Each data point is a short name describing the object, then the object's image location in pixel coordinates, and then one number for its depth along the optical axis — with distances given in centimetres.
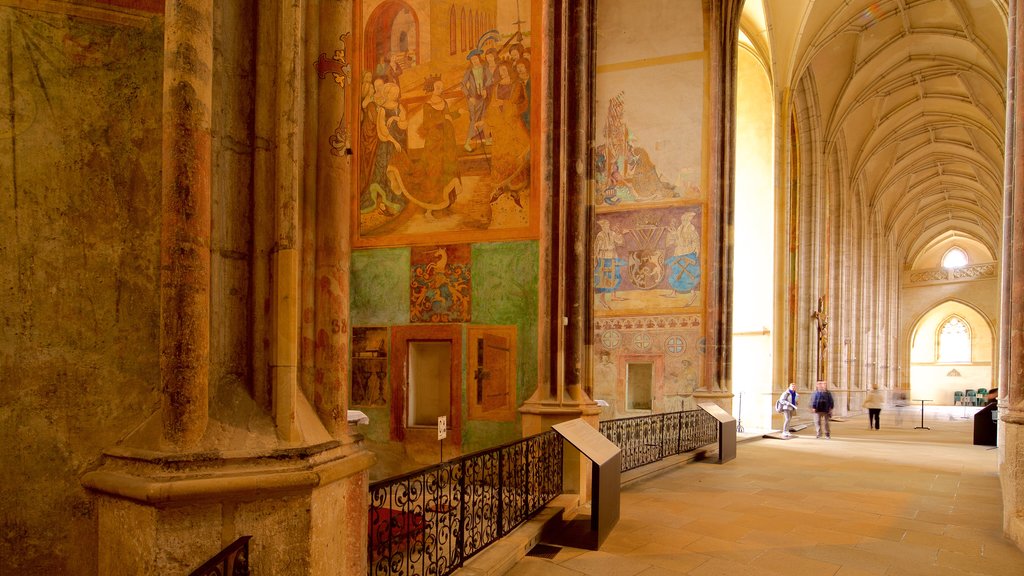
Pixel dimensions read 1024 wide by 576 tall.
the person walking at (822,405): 1571
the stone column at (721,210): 1366
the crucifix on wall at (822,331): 2452
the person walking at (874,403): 1894
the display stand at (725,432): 1084
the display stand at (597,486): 542
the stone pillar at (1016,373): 587
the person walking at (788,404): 1572
